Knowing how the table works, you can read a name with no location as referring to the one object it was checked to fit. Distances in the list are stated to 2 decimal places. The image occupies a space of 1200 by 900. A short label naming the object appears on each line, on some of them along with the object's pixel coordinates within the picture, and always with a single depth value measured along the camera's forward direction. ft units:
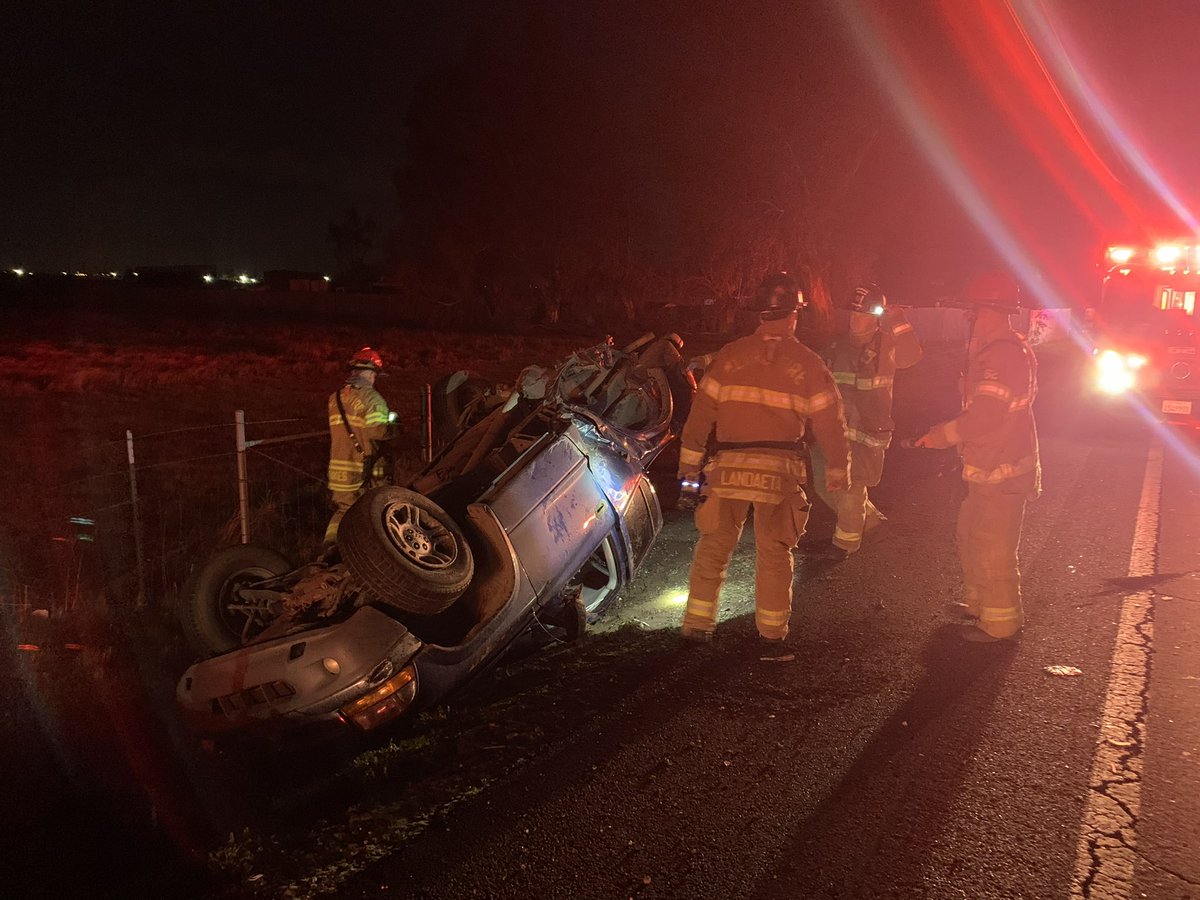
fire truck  37.22
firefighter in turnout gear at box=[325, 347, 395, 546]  19.77
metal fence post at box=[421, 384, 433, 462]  23.07
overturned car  11.94
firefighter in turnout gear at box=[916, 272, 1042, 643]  16.08
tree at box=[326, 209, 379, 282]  397.80
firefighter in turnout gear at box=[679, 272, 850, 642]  15.62
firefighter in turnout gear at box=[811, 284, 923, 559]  22.27
